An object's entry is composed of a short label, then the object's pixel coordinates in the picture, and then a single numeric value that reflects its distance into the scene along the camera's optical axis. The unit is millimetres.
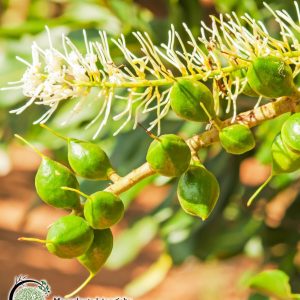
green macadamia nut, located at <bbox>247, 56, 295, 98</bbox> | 472
